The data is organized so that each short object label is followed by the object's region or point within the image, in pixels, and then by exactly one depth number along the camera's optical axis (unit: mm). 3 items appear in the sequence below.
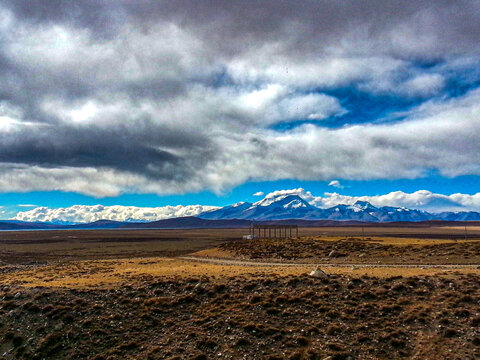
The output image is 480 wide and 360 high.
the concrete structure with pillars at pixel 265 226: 86900
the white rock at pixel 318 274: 29812
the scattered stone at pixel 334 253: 52734
